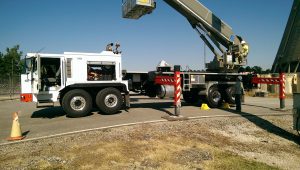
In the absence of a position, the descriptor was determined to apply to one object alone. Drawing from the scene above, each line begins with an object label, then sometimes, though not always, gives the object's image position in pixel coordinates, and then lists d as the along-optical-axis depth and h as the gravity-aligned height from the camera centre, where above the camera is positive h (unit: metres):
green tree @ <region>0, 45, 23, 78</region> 46.99 +4.61
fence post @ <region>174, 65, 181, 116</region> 10.69 -0.44
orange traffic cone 7.43 -1.40
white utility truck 10.62 +0.10
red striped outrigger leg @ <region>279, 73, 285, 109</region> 13.75 -0.47
